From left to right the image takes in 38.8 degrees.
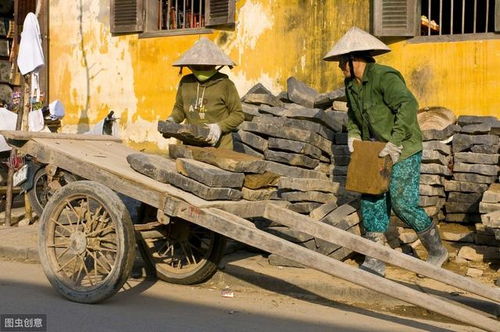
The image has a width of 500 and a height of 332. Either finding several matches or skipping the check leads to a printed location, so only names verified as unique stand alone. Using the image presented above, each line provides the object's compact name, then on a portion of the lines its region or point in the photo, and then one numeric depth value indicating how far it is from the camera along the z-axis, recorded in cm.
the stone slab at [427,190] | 736
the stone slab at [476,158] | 744
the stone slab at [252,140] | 748
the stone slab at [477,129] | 757
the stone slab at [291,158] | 715
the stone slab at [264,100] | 829
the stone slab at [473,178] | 741
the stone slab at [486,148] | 747
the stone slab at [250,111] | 802
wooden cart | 428
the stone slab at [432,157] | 738
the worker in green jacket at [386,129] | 578
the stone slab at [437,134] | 758
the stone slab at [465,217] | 758
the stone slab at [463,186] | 747
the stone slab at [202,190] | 493
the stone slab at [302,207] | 689
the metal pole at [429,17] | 877
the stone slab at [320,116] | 745
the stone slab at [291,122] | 740
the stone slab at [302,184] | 693
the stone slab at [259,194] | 522
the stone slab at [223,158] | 517
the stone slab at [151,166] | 516
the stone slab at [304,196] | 695
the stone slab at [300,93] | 826
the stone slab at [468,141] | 749
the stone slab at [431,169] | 740
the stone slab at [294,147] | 715
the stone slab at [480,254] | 673
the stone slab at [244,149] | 755
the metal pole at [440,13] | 871
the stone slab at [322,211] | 668
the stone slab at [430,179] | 738
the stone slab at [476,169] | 740
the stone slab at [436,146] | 744
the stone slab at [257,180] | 524
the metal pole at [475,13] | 836
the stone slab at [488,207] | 645
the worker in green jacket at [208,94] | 629
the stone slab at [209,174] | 492
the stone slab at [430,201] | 729
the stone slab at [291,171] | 711
